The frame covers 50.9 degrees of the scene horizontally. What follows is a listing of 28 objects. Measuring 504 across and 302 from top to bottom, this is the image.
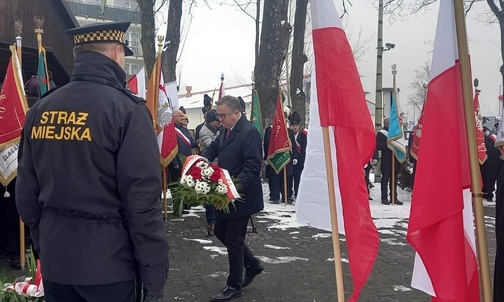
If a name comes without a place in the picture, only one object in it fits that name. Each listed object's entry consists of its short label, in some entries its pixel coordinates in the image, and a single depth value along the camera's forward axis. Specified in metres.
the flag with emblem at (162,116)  9.85
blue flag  13.38
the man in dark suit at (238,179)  5.53
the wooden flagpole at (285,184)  13.05
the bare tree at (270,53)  15.53
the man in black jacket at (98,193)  2.80
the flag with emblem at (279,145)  12.94
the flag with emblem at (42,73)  7.62
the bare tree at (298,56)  18.20
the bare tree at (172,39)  17.41
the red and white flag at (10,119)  6.52
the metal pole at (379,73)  18.29
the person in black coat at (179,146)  11.02
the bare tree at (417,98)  57.29
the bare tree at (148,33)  16.89
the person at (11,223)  6.84
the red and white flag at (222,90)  14.08
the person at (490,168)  14.09
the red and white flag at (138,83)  9.77
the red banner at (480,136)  12.78
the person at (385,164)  13.47
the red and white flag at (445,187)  2.86
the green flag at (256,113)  13.78
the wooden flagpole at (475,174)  2.73
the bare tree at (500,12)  20.27
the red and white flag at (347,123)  3.22
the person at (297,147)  13.56
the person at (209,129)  10.39
